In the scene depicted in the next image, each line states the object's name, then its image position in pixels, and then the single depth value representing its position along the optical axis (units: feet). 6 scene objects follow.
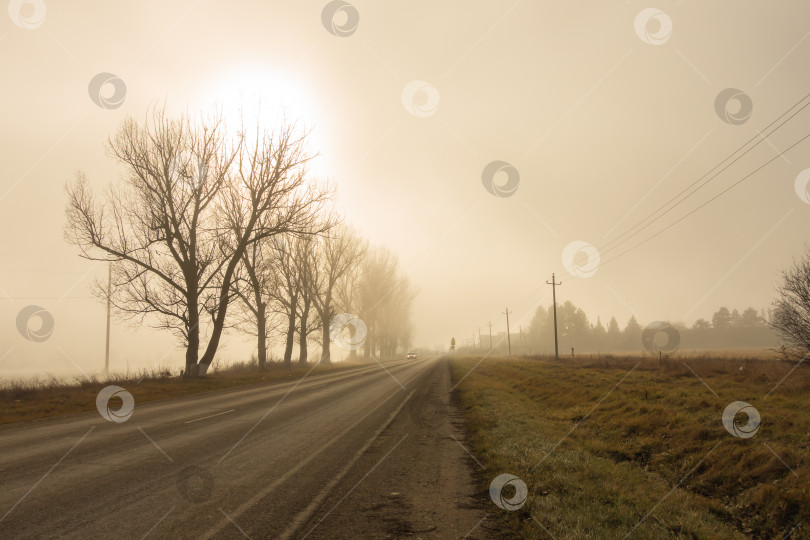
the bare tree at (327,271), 139.03
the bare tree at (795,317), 70.75
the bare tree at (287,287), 123.54
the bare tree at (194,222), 77.05
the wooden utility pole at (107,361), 118.91
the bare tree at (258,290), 93.66
